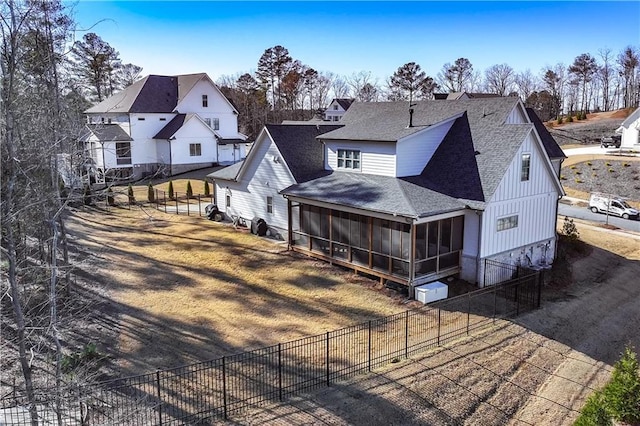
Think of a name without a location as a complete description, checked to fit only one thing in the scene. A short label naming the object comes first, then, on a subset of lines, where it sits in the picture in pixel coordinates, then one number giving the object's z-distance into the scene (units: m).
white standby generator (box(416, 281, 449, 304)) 17.66
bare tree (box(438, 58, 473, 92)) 98.12
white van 35.50
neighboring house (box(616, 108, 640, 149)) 52.41
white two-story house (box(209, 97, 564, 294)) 18.95
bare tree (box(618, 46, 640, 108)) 93.38
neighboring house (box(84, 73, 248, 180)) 46.22
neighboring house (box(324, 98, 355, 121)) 78.12
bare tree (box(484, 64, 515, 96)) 104.06
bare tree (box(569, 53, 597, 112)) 94.20
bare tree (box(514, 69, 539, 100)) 103.87
